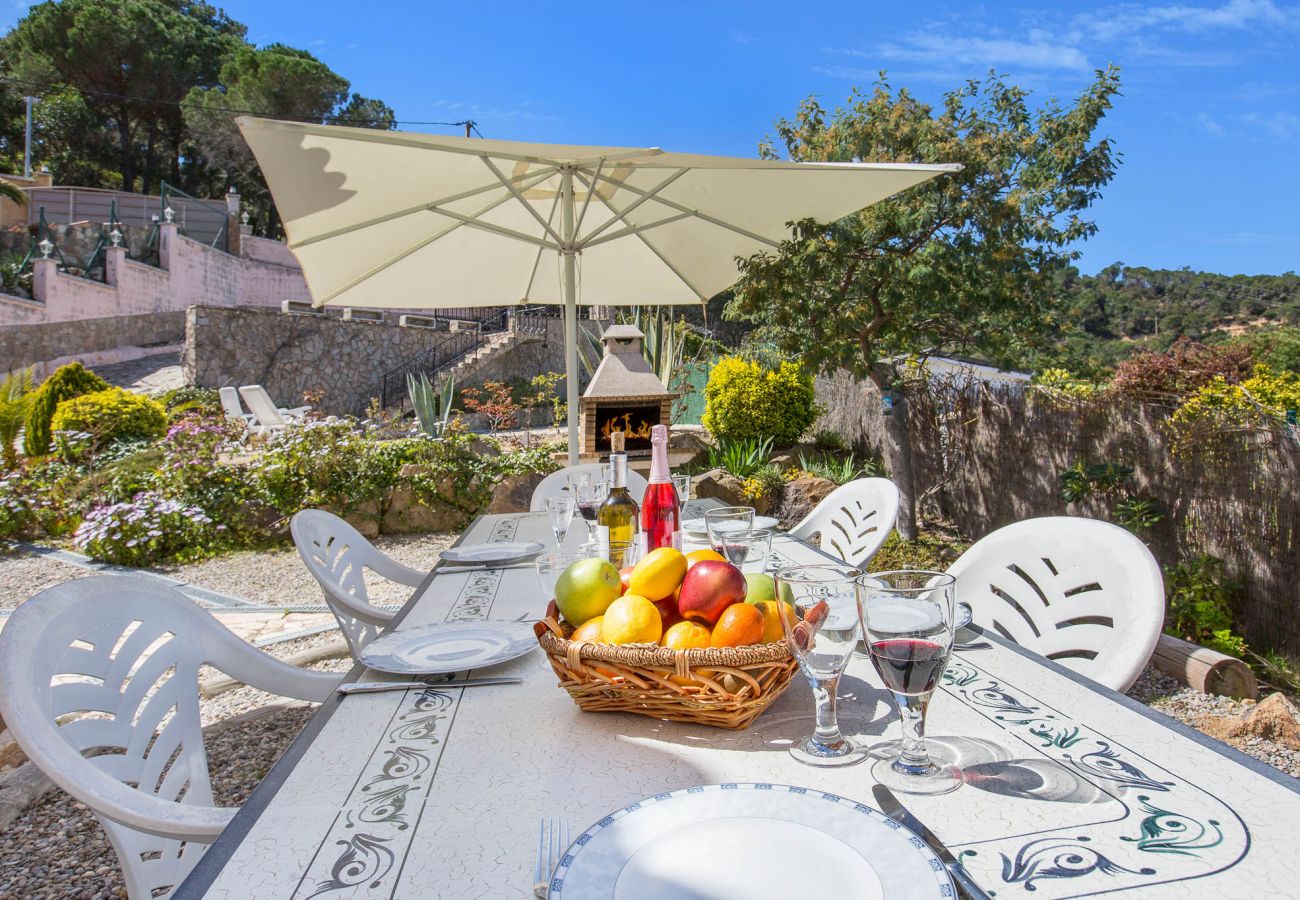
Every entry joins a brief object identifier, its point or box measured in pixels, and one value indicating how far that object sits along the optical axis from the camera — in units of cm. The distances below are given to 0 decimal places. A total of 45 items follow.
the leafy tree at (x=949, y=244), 538
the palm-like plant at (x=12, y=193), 1889
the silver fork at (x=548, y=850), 76
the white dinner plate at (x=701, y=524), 243
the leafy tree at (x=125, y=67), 2622
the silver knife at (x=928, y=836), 74
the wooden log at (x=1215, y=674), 311
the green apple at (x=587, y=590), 125
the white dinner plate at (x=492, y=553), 229
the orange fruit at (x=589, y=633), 119
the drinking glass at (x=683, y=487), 239
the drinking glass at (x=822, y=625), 97
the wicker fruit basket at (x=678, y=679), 104
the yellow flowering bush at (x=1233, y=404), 396
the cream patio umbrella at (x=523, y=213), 297
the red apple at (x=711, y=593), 117
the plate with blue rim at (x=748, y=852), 72
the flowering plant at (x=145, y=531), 586
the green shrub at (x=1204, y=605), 380
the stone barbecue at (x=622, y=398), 645
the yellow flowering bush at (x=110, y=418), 820
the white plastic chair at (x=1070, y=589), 146
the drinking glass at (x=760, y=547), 164
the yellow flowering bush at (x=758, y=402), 790
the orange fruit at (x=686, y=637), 113
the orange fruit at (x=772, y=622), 114
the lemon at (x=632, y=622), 115
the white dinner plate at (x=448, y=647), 136
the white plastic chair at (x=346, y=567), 216
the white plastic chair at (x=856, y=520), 268
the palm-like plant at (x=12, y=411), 762
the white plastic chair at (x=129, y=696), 102
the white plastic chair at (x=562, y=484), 349
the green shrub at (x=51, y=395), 830
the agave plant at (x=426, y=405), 890
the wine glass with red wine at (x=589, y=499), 197
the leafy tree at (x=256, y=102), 2583
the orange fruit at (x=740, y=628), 111
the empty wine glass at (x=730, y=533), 154
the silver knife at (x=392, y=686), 129
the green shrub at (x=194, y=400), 1188
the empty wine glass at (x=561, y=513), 191
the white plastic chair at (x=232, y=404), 1169
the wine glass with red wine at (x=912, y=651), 92
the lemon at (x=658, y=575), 123
